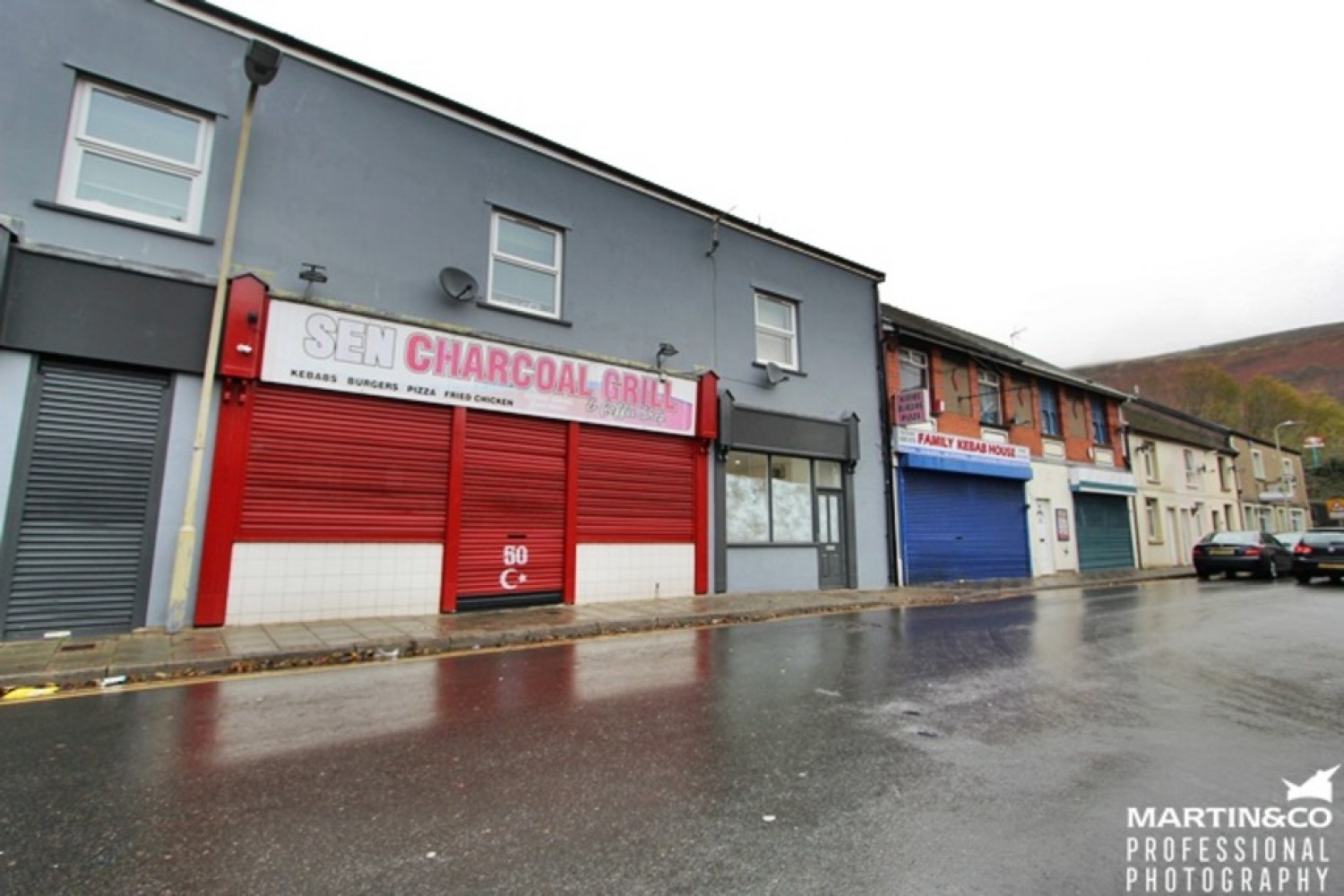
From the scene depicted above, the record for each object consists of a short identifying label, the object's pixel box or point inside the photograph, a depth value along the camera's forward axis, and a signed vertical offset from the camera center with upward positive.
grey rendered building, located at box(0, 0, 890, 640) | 7.78 +2.82
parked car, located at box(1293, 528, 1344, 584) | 16.81 -0.11
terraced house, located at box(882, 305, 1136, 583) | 17.36 +2.68
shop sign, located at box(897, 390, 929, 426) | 16.30 +3.60
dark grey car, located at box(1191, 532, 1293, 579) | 19.00 -0.11
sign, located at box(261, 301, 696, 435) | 9.09 +2.77
